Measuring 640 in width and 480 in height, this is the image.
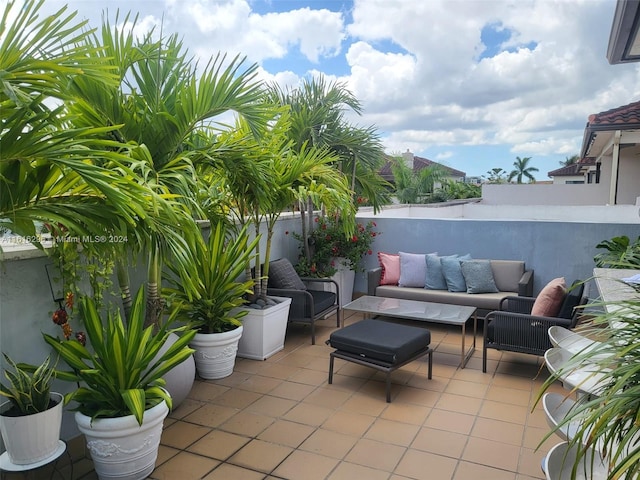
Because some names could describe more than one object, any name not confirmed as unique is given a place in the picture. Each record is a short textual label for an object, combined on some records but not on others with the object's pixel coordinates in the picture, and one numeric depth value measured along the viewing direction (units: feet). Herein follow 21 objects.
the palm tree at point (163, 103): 9.39
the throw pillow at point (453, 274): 18.51
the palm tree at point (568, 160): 134.32
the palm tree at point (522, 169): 162.20
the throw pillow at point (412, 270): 19.60
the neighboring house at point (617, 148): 24.26
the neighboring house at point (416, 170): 55.95
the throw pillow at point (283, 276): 17.17
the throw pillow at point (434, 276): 19.08
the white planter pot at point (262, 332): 14.88
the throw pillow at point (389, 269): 20.03
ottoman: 12.24
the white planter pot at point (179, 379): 11.07
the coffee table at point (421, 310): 14.78
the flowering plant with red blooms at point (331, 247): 20.20
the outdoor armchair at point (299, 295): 16.56
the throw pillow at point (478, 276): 18.04
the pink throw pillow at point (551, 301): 13.43
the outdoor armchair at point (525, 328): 13.16
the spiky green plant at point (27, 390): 7.78
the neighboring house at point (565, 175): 99.27
